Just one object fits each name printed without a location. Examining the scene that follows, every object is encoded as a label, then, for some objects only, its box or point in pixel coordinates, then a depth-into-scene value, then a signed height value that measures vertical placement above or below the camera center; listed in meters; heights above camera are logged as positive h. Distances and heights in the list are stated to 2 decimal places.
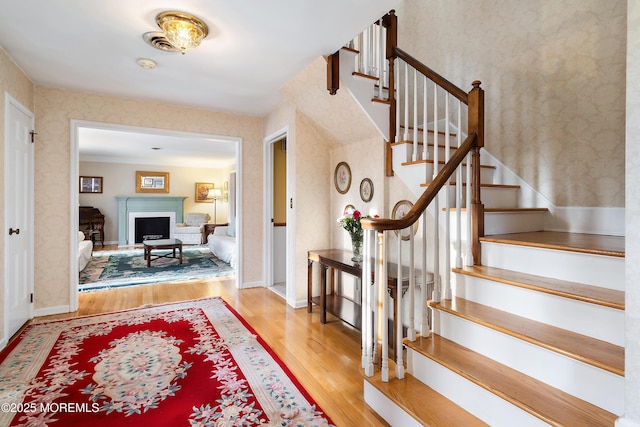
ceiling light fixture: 2.18 +1.29
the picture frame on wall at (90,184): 8.77 +0.81
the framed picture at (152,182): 9.45 +0.94
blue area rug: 4.96 -1.00
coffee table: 6.01 -0.61
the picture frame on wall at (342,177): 3.74 +0.42
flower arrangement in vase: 3.18 -0.16
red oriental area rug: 1.82 -1.11
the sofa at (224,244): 6.23 -0.64
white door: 2.80 -0.02
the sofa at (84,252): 5.53 -0.70
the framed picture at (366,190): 3.37 +0.24
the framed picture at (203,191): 10.30 +0.71
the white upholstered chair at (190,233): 9.29 -0.57
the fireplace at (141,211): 9.14 +0.07
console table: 2.69 -0.63
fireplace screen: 9.26 -0.41
